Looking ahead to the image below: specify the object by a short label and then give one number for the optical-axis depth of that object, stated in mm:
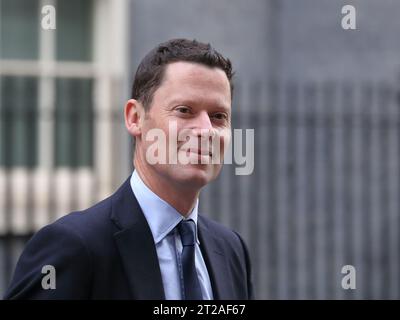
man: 4785
